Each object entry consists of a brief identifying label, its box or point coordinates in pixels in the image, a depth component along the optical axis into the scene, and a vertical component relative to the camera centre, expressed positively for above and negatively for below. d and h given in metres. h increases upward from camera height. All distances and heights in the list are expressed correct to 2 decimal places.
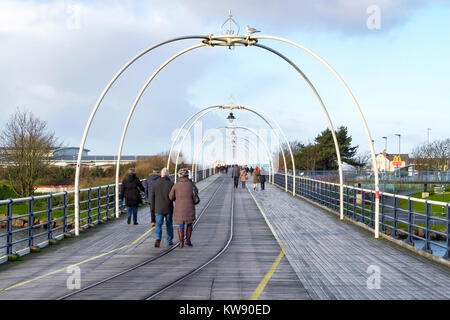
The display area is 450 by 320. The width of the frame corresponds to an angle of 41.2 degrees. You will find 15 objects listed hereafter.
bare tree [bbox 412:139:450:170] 90.19 +2.25
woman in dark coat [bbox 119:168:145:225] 18.81 -0.64
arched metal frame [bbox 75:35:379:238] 17.05 +3.03
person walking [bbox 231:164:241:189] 46.68 -0.33
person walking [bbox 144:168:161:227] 15.67 -0.26
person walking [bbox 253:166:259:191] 42.84 -0.47
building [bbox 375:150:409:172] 152.20 +2.66
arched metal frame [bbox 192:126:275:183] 58.57 +1.50
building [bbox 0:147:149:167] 119.70 +2.62
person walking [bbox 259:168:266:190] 46.50 -0.67
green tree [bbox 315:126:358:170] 90.44 +3.21
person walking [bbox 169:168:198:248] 13.16 -0.67
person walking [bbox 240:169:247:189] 48.06 -0.54
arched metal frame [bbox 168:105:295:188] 41.91 +3.95
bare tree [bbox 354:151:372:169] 100.26 +1.65
